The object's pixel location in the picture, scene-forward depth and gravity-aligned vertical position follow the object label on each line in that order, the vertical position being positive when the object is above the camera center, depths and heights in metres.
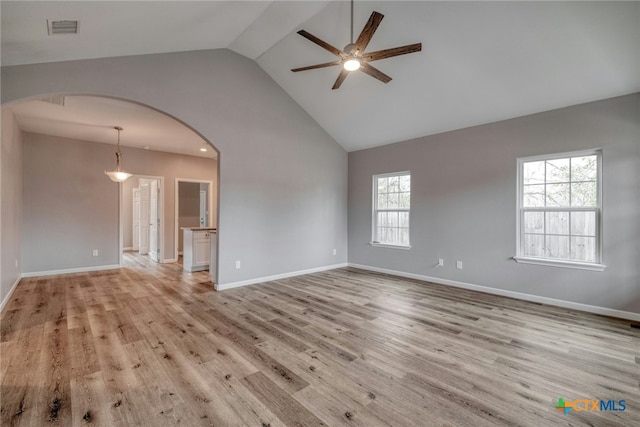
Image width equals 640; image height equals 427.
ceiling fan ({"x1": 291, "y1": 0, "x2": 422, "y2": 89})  2.58 +1.63
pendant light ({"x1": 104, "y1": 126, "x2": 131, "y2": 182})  5.41 +0.74
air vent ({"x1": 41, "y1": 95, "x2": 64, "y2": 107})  3.93 +1.60
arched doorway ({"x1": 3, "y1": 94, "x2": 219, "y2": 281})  4.96 +0.96
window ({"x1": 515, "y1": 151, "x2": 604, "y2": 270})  3.61 +0.06
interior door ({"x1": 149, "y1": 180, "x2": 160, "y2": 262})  7.43 -0.24
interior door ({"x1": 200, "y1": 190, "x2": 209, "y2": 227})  8.71 +0.06
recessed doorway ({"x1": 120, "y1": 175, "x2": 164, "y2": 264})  7.19 -0.14
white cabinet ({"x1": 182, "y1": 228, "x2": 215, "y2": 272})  6.02 -0.82
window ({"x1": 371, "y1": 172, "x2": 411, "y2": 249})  5.60 +0.09
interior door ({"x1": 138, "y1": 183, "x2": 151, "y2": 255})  8.58 -0.39
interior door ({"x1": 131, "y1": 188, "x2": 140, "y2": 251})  9.06 -0.29
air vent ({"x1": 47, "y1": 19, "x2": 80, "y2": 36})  2.34 +1.62
